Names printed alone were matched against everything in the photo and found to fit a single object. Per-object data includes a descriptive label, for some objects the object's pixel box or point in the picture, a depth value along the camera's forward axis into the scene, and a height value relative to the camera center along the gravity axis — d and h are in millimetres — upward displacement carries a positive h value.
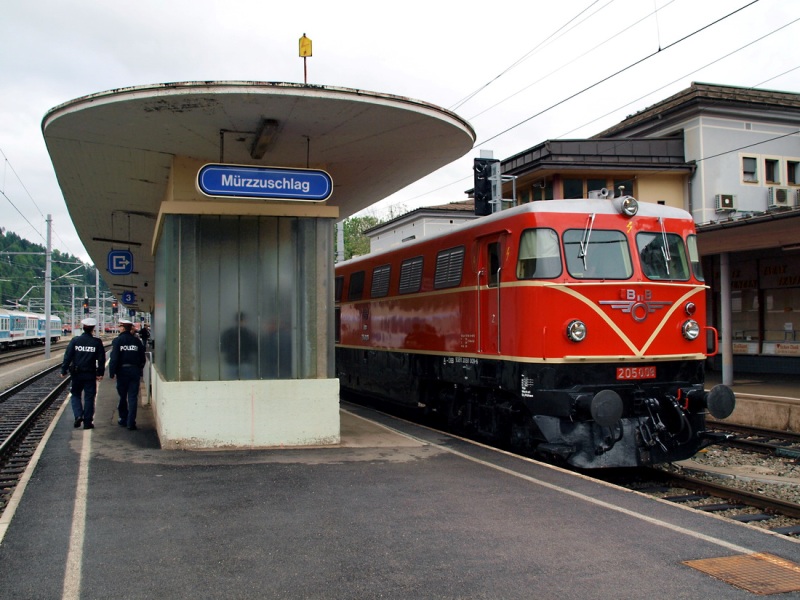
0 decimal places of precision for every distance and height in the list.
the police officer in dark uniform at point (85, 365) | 10734 -529
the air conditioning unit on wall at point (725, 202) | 26094 +4152
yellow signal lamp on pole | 8961 +3398
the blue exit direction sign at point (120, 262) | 16484 +1479
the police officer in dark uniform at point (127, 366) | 11008 -577
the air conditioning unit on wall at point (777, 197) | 26250 +4337
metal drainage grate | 4688 -1669
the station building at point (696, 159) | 26125 +5804
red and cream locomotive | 8570 -110
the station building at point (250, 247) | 8445 +1004
